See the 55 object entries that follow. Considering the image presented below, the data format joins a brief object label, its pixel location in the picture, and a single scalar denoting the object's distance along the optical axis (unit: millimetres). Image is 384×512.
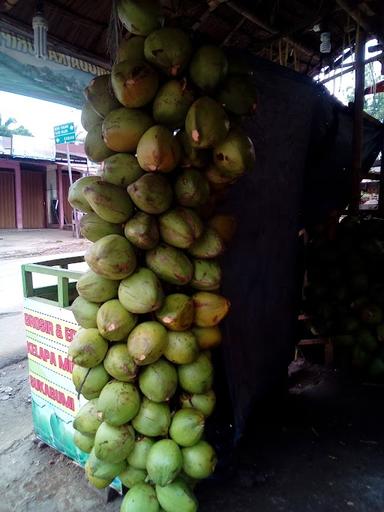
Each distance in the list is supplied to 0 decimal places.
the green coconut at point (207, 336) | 1430
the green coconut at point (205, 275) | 1396
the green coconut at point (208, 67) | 1292
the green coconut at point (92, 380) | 1393
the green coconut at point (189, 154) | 1317
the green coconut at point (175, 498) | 1348
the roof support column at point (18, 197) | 15352
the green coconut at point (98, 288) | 1364
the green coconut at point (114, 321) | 1296
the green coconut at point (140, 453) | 1371
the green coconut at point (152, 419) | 1344
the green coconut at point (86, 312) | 1397
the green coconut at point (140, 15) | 1285
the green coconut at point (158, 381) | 1317
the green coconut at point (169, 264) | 1320
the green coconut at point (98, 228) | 1367
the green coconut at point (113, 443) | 1330
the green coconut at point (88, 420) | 1424
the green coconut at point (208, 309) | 1399
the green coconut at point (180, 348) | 1338
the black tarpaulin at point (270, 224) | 1737
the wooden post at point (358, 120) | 2674
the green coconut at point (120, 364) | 1303
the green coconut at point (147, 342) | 1269
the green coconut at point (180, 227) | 1307
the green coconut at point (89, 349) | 1343
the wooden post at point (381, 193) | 3410
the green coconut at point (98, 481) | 1426
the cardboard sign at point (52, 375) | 2016
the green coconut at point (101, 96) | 1371
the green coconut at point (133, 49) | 1327
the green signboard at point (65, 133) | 11664
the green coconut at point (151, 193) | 1254
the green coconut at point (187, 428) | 1353
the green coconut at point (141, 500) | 1355
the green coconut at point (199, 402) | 1420
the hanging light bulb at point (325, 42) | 2855
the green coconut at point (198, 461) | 1360
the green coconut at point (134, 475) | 1419
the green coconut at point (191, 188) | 1316
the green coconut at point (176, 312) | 1322
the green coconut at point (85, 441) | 1477
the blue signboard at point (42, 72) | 2342
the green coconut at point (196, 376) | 1386
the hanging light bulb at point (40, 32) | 2029
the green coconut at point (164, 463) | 1297
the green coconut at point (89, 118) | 1437
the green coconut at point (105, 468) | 1398
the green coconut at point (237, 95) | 1353
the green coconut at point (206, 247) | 1392
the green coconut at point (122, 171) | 1325
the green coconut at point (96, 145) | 1402
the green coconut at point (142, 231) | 1279
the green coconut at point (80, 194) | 1397
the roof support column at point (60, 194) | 16250
